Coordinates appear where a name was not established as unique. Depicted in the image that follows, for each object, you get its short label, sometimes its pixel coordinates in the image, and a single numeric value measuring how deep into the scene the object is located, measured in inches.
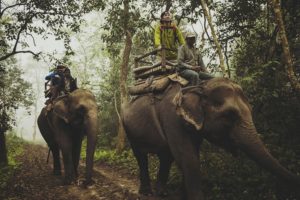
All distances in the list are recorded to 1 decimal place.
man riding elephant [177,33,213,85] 269.6
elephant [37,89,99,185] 361.1
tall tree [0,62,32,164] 489.8
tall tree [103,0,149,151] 620.1
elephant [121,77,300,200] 209.9
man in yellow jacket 333.4
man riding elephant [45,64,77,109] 417.1
